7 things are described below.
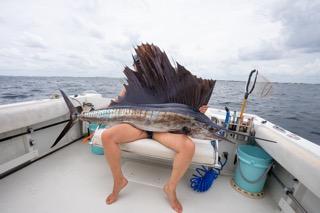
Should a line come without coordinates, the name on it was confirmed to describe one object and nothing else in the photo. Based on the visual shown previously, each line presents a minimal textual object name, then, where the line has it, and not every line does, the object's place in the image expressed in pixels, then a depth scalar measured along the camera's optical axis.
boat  1.42
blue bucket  1.65
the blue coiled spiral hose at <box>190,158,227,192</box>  1.71
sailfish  1.45
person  1.37
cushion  1.45
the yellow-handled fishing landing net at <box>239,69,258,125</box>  1.98
